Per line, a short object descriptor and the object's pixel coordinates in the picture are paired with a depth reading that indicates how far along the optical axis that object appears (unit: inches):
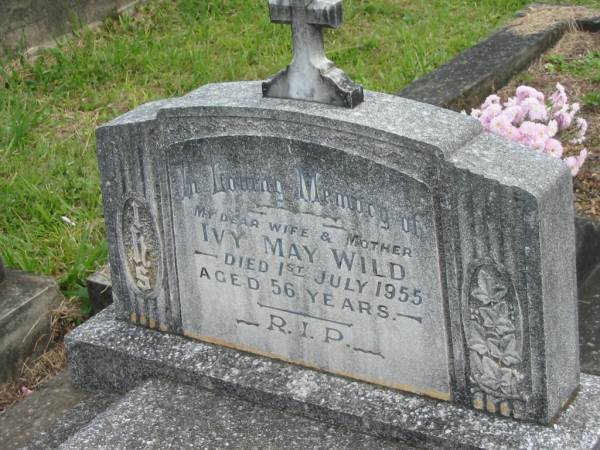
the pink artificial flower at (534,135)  152.4
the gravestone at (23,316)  156.9
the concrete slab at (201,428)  124.3
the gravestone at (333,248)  113.1
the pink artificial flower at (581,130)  173.8
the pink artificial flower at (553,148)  151.6
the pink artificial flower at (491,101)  165.0
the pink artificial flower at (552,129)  154.6
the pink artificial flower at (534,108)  161.8
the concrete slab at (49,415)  139.4
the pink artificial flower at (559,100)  169.8
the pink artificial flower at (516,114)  156.9
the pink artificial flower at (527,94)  164.9
